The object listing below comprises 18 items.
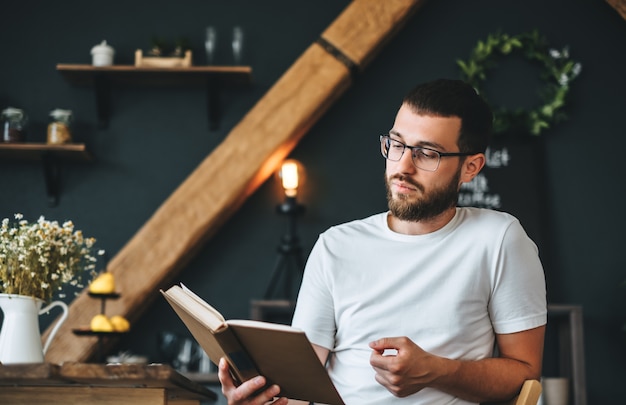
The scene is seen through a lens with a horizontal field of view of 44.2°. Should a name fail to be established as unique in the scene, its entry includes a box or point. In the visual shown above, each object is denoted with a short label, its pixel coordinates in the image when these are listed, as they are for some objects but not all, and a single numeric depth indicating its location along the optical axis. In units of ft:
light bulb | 12.34
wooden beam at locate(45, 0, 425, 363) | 11.93
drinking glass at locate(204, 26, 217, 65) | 12.82
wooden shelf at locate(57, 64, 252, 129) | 12.45
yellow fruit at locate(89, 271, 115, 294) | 11.01
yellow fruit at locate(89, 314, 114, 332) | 10.91
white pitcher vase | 6.54
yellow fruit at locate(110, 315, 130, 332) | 11.15
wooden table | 5.21
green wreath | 13.12
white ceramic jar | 12.60
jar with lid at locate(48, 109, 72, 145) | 12.30
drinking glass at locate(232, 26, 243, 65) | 12.92
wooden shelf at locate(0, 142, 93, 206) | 12.07
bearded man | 5.76
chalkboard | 13.05
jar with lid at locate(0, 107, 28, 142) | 12.21
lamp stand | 12.48
